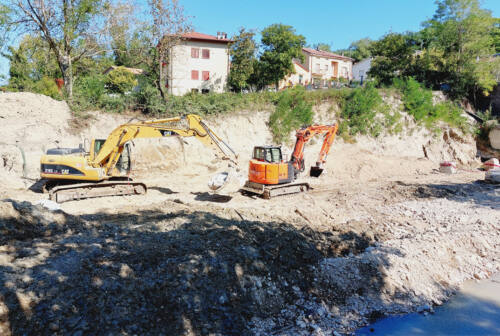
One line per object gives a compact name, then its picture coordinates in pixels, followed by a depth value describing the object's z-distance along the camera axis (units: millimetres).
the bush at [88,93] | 18281
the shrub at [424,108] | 24391
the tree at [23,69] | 30016
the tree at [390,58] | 27688
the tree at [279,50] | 28212
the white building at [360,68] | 46875
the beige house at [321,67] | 40656
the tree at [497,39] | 35125
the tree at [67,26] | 17623
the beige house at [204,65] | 27703
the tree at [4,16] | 17297
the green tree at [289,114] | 21156
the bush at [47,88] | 18745
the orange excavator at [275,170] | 12258
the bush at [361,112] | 22766
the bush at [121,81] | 23438
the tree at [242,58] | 27797
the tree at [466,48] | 25781
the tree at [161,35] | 19984
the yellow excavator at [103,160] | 11383
